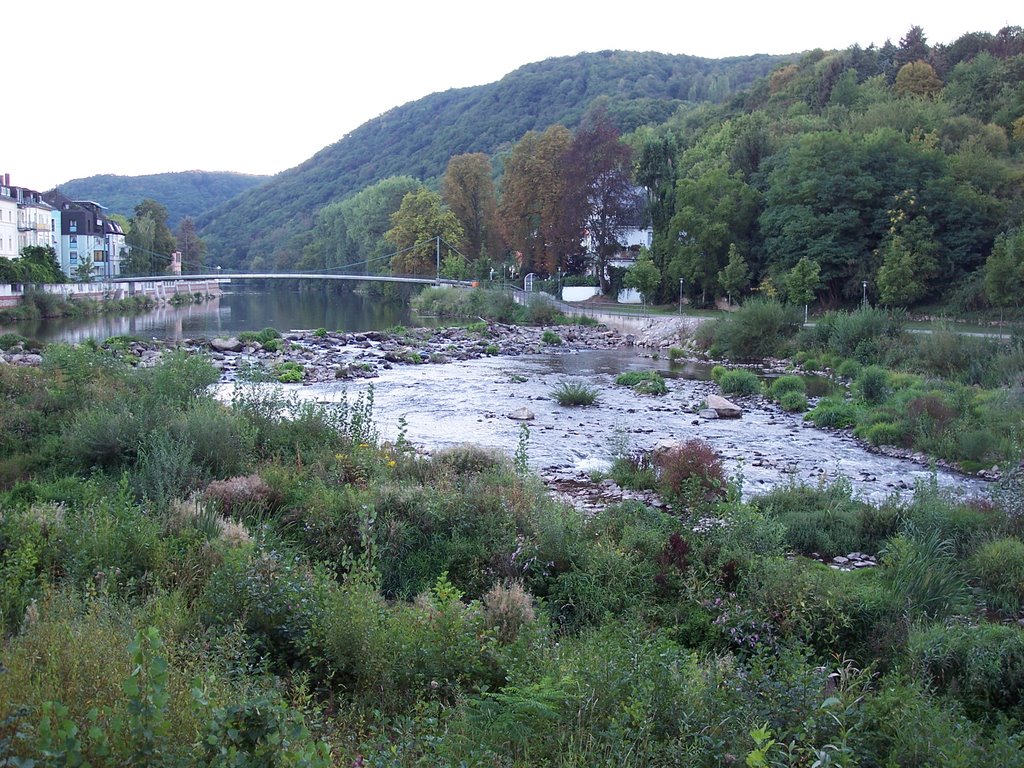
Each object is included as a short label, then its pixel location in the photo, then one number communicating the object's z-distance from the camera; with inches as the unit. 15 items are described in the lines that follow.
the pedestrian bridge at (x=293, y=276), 2787.9
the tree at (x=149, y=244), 3622.0
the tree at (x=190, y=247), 4697.3
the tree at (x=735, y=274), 1835.6
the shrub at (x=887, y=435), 617.6
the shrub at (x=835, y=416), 701.9
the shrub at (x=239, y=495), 327.0
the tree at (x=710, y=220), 1945.1
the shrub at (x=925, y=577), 273.9
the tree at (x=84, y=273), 2918.1
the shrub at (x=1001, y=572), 293.4
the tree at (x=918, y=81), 2588.6
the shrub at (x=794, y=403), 789.2
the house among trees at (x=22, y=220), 2970.0
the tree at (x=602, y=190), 2308.1
